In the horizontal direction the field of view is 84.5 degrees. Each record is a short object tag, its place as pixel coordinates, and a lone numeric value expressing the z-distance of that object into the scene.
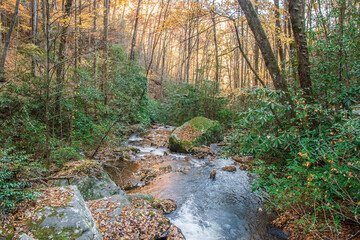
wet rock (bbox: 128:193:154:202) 4.82
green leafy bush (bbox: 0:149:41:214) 2.03
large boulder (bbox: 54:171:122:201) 4.42
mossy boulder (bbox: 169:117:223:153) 9.89
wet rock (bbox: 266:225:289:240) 3.92
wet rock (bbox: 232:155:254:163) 8.07
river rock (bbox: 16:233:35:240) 1.76
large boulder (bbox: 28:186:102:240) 2.03
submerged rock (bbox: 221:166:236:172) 7.37
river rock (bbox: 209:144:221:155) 9.47
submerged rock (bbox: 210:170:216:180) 6.85
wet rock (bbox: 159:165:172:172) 7.44
